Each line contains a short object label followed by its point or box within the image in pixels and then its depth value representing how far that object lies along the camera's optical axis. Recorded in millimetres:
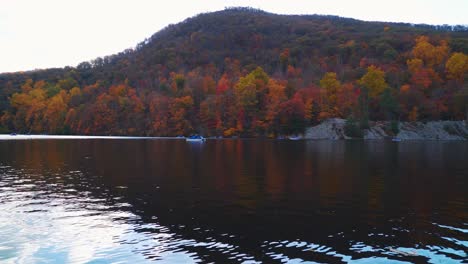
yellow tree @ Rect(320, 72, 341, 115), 189750
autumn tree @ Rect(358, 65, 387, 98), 198488
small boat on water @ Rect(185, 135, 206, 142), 147388
